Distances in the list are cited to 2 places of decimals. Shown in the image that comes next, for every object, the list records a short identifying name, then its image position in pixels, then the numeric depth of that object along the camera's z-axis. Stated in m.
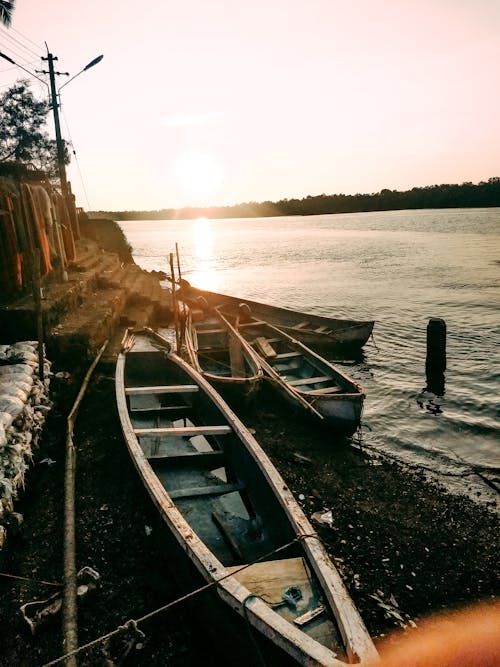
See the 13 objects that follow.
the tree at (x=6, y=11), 17.00
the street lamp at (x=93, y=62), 20.58
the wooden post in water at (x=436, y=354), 12.69
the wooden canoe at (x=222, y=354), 9.37
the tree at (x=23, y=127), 29.91
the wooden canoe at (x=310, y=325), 14.75
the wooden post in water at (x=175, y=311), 11.82
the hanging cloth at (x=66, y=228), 12.61
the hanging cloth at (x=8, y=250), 8.75
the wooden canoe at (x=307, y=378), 8.74
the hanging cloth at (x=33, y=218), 9.11
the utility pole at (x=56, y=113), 21.56
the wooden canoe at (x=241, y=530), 3.25
